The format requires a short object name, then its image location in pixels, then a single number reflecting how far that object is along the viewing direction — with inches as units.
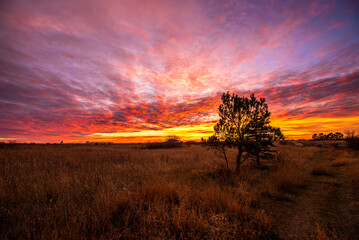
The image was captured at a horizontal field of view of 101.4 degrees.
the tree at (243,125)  315.3
